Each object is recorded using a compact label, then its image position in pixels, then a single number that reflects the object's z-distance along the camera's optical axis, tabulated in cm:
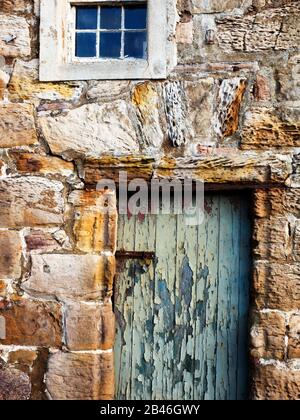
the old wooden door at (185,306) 385
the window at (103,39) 375
